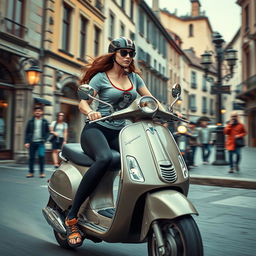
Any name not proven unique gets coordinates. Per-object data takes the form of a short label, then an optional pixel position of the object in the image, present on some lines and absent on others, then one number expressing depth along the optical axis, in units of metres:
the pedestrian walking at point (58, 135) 10.97
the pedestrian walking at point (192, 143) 11.12
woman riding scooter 2.81
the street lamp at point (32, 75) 12.42
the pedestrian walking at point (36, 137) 8.69
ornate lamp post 12.23
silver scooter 2.24
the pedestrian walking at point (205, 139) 13.27
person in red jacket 9.86
